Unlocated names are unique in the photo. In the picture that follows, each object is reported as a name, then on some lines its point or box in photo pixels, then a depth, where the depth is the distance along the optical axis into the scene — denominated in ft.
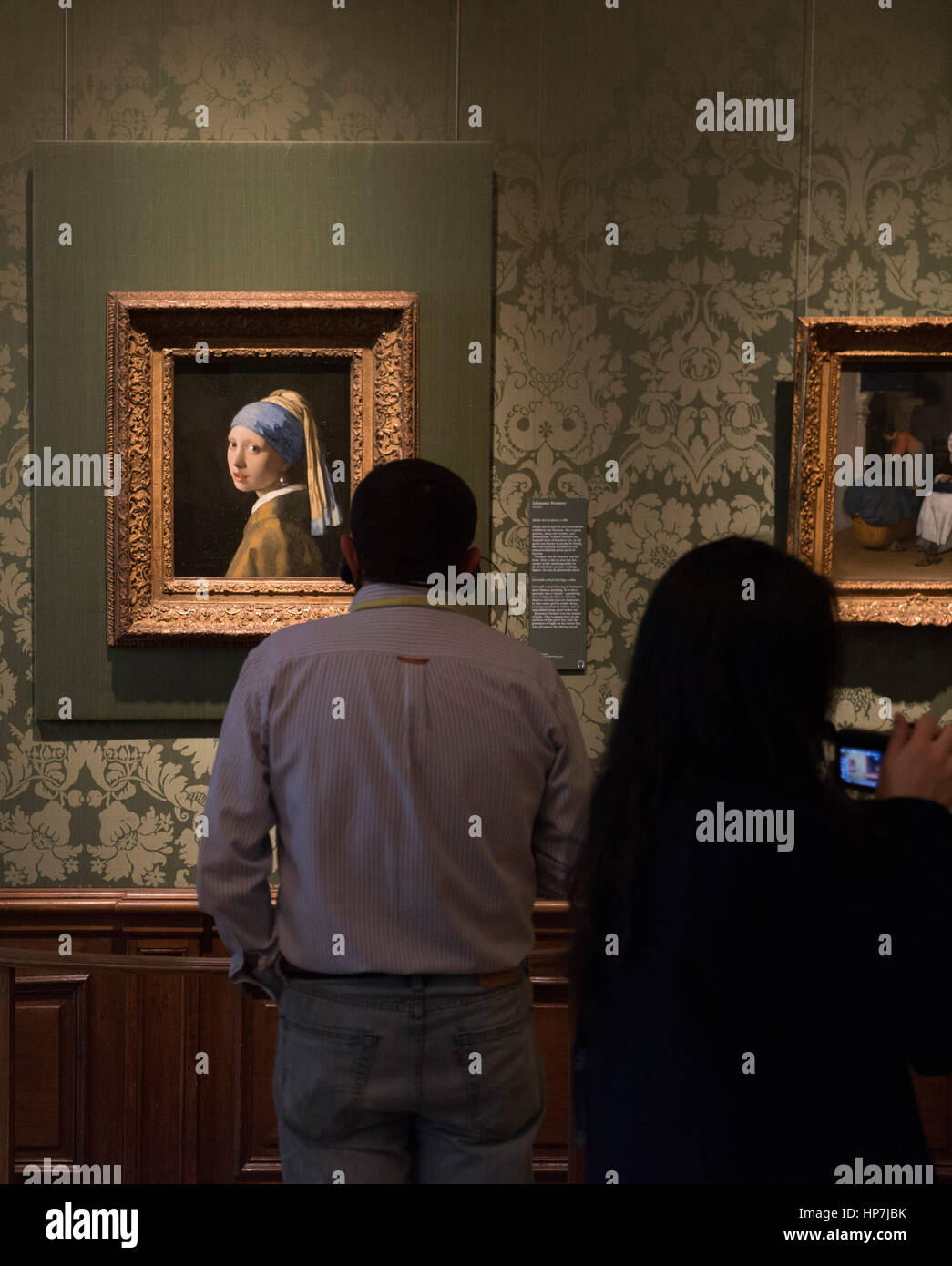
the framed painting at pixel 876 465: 9.85
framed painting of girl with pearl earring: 9.81
